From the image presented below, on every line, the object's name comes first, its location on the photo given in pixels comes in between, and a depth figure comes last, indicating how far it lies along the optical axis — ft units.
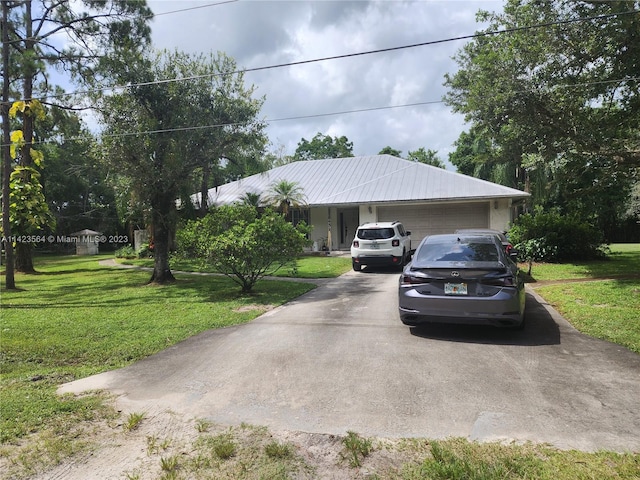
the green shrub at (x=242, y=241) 32.94
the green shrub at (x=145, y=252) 87.39
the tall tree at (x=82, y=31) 52.80
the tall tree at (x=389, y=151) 191.85
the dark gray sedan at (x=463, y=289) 19.01
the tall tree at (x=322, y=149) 214.69
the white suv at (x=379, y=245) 47.39
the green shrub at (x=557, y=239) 51.19
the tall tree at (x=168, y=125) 40.93
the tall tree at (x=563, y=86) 33.83
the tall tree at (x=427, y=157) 186.19
